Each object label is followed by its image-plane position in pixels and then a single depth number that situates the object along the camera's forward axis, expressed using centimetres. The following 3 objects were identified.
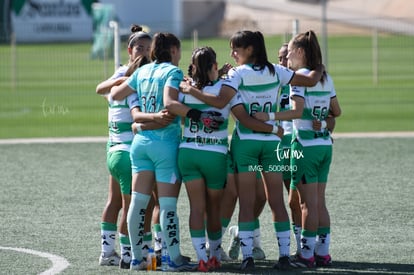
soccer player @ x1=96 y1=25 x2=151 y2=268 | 1728
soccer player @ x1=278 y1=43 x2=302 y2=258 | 1792
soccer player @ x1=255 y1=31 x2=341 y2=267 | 1717
